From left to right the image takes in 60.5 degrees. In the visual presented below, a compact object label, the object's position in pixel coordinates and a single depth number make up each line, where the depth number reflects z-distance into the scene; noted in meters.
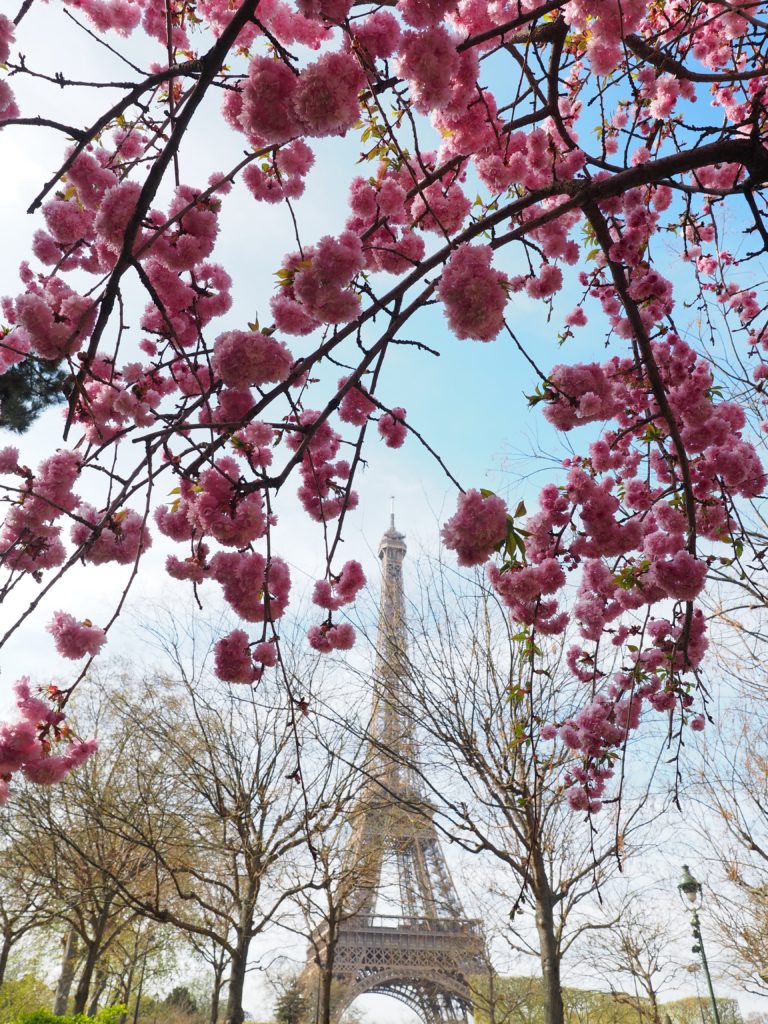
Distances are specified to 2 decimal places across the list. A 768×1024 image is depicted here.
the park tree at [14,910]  12.02
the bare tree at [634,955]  12.16
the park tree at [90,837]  8.75
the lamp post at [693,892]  9.55
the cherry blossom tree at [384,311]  1.68
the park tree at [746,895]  9.67
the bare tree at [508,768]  5.16
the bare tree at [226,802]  7.54
